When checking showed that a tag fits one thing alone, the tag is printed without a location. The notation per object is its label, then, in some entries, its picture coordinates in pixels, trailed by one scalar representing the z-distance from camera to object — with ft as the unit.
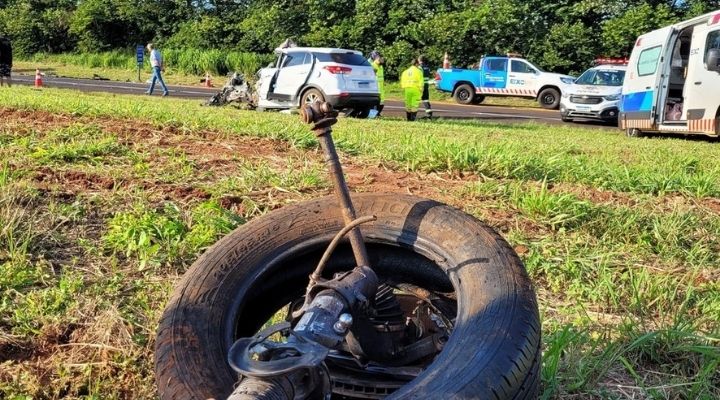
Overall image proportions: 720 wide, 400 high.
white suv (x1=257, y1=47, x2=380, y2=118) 46.83
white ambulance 38.99
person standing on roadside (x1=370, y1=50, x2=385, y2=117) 53.57
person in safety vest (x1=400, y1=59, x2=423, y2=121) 50.06
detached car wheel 5.21
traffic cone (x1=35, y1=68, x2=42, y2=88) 68.73
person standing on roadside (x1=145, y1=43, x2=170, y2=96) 68.64
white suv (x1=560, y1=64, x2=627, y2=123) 61.98
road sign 103.04
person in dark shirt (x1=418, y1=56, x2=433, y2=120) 55.59
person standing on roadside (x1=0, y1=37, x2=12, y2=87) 60.04
